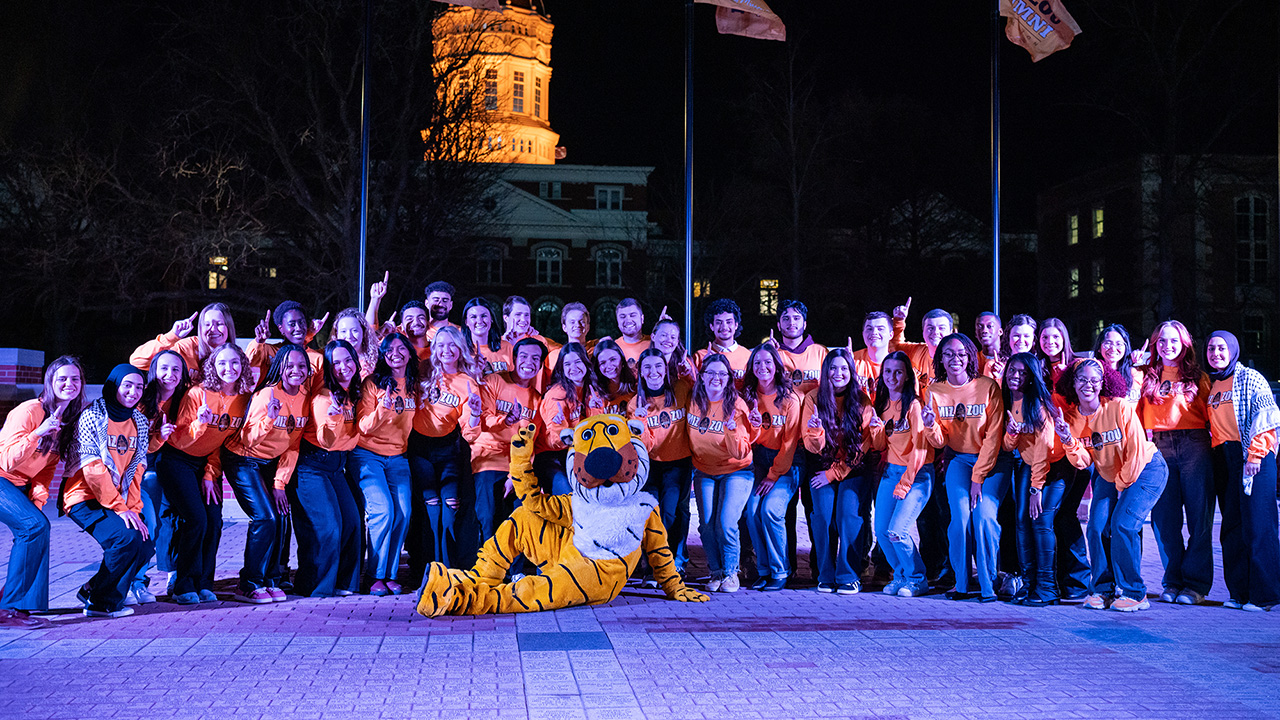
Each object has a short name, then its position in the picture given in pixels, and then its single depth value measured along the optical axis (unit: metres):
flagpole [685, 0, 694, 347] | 12.03
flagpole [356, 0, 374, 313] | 11.98
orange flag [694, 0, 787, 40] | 12.98
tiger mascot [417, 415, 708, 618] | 7.14
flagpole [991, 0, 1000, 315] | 11.96
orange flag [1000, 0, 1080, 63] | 13.32
